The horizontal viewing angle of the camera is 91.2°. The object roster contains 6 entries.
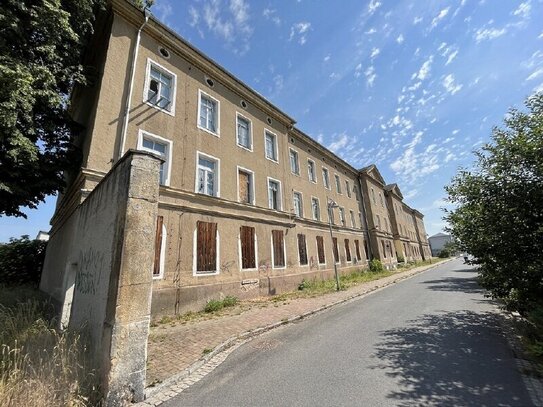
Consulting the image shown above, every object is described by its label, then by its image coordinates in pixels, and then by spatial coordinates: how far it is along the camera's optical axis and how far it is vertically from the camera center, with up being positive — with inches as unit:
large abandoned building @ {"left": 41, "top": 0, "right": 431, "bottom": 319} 383.9 +200.0
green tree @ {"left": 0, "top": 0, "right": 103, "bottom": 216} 303.8 +247.8
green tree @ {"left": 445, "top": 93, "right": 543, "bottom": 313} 232.5 +47.8
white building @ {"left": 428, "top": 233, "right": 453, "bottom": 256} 4303.6 +427.6
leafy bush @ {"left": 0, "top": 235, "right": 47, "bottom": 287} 585.3 +66.0
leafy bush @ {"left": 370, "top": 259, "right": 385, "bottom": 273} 1045.5 +17.1
